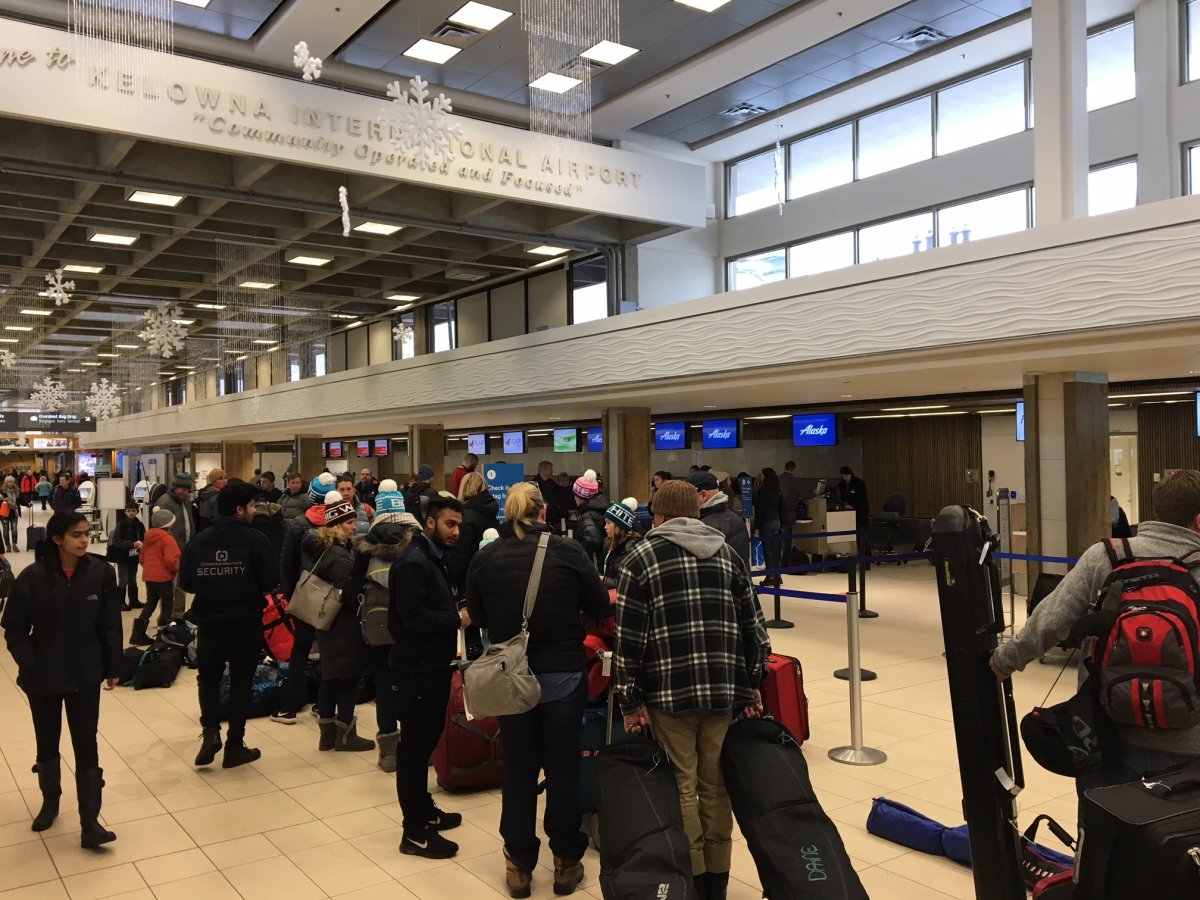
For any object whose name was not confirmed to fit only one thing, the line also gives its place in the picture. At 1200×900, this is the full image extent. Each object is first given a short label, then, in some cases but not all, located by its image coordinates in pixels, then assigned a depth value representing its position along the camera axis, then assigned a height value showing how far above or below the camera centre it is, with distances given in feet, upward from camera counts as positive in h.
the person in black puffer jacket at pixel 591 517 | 23.59 -1.95
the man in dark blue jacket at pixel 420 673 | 13.55 -3.41
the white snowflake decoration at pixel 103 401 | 83.15 +5.35
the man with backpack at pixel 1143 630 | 8.52 -1.96
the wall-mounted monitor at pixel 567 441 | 64.80 +0.39
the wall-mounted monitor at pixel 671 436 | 57.98 +0.50
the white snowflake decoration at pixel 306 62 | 25.43 +11.25
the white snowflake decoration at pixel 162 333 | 53.31 +7.47
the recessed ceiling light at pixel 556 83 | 39.93 +16.48
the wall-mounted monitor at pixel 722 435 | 54.90 +0.48
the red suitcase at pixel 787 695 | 16.37 -4.69
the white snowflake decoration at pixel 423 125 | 28.86 +10.64
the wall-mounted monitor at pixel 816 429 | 51.83 +0.62
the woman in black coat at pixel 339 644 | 18.26 -3.92
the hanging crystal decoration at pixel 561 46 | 29.71 +14.95
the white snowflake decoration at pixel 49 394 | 84.53 +6.20
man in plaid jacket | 10.44 -2.54
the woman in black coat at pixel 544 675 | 12.05 -3.08
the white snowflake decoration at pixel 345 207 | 31.30 +8.91
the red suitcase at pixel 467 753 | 16.16 -5.54
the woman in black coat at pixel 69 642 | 14.12 -2.94
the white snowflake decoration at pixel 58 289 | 44.40 +8.70
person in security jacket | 17.39 -2.88
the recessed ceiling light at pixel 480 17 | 34.63 +17.00
